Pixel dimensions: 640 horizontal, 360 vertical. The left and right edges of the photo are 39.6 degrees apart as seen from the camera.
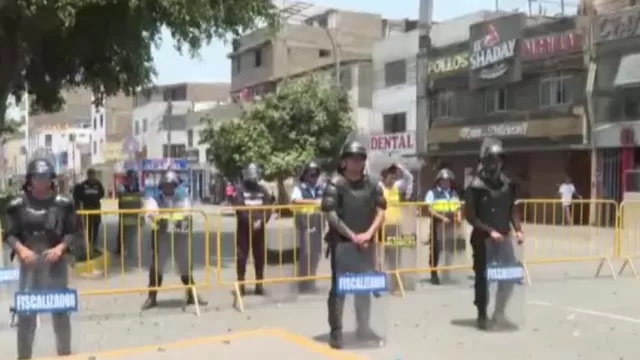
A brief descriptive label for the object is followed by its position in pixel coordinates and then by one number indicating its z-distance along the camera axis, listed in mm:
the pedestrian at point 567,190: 28109
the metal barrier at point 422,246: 11117
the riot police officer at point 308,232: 11023
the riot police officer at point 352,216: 7457
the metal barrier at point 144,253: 10328
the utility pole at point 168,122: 68562
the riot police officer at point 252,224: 10711
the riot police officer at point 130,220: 11741
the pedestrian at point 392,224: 11078
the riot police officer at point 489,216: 8438
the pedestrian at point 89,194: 16422
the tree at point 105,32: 14008
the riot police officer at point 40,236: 6559
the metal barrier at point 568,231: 13922
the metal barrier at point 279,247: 10734
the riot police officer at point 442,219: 12172
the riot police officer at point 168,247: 10297
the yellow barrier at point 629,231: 13531
